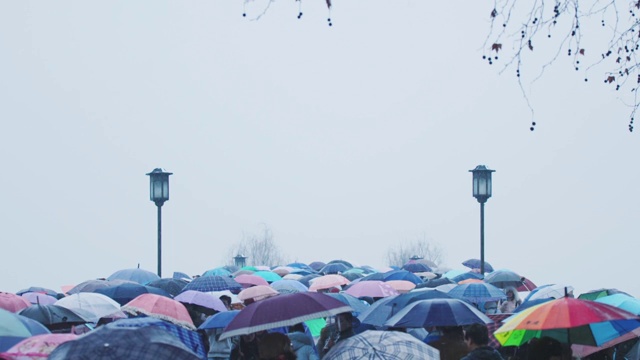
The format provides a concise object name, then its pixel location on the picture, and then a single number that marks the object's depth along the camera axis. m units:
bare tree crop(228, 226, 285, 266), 81.62
